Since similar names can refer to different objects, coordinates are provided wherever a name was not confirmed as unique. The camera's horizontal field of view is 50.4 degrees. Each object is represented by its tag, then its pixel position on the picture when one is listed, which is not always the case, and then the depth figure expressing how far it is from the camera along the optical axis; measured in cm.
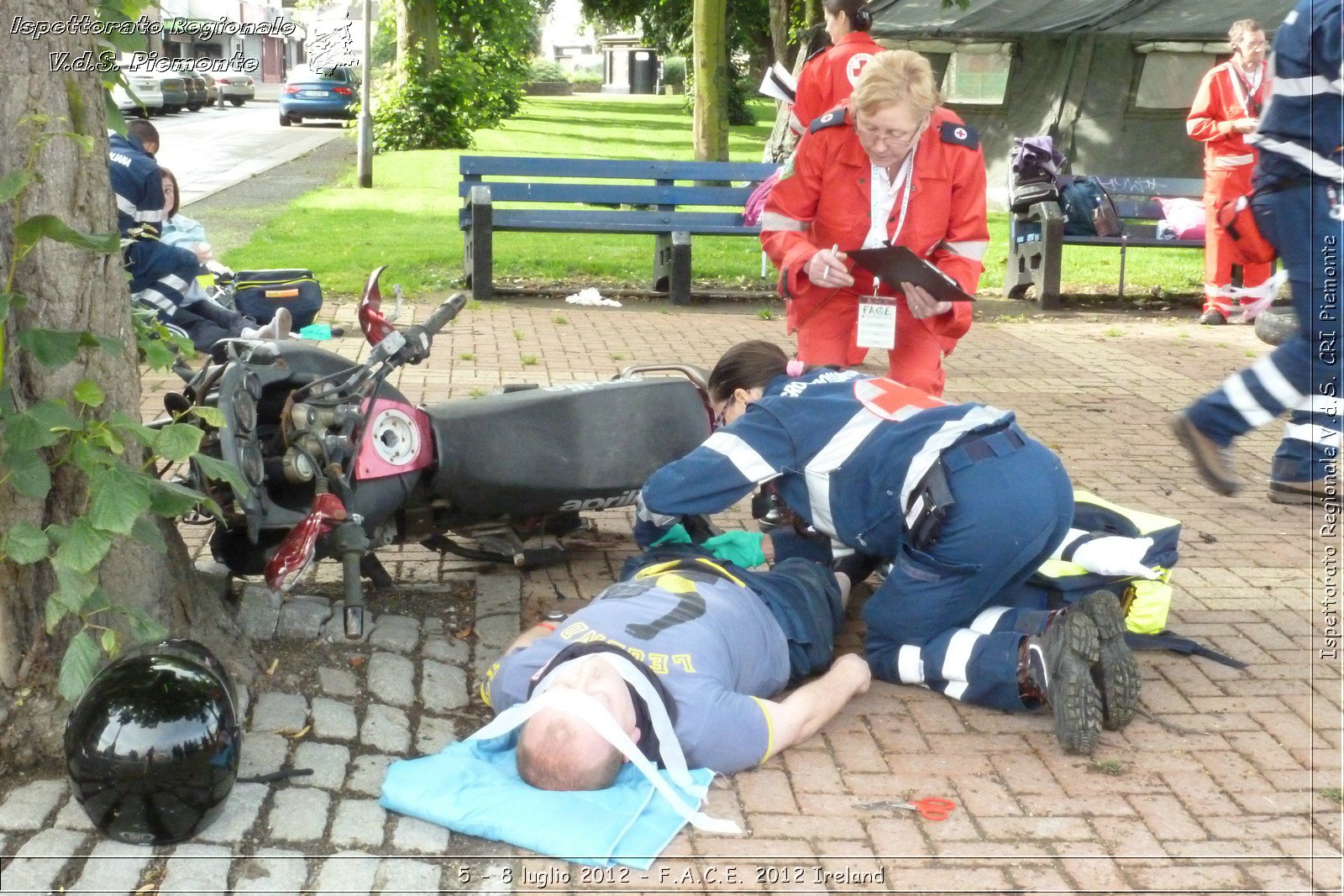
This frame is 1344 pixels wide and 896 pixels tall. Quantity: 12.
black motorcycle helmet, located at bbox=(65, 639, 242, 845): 308
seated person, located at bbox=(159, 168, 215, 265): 861
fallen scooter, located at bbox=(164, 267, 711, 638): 402
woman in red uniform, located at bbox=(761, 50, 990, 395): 510
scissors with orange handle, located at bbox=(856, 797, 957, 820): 353
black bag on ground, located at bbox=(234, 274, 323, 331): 909
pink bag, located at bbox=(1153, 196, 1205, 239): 1197
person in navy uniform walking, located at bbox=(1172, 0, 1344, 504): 448
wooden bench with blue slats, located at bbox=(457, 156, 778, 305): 1141
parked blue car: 3616
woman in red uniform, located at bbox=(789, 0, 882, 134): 696
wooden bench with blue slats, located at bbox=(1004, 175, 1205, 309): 1172
